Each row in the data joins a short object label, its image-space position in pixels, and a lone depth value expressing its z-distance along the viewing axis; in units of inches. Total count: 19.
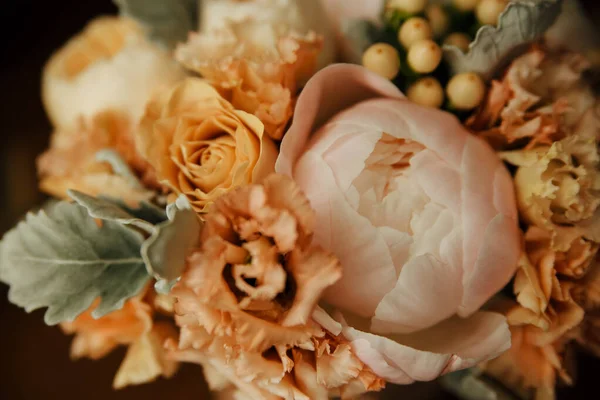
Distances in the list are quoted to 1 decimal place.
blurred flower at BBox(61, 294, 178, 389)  17.4
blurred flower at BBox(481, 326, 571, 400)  16.6
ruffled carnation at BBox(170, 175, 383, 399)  12.1
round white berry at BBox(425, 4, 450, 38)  18.0
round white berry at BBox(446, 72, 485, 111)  16.5
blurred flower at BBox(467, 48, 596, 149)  16.1
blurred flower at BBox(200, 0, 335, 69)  17.7
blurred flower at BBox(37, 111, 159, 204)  17.5
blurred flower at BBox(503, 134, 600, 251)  14.9
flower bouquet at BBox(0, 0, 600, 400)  12.7
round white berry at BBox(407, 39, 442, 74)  16.3
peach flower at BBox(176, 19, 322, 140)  15.4
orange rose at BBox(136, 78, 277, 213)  14.8
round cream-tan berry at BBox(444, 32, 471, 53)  17.5
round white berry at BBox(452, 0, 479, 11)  18.0
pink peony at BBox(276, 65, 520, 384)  13.7
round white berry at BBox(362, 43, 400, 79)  16.4
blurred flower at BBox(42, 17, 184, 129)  19.8
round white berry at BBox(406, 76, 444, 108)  16.7
